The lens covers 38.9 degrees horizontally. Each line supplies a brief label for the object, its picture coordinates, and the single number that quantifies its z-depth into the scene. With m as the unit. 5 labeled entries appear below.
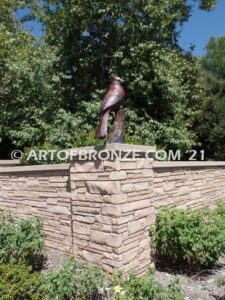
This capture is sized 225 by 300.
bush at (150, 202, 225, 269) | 3.64
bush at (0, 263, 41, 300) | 2.70
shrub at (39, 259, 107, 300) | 2.83
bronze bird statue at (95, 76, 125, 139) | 3.74
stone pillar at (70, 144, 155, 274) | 3.44
